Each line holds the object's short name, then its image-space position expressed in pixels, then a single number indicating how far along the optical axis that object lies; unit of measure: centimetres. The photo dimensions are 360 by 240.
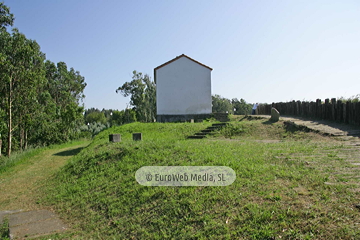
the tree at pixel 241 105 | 7370
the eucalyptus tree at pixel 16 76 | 1847
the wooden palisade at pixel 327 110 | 1236
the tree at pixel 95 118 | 6138
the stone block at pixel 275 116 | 1579
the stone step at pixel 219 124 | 1579
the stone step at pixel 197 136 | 1436
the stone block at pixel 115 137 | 1315
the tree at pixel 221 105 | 7744
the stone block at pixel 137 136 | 1282
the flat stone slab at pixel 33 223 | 562
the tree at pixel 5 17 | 1875
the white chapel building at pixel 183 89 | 2608
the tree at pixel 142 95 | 4459
